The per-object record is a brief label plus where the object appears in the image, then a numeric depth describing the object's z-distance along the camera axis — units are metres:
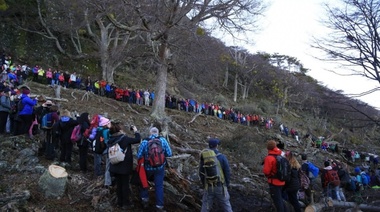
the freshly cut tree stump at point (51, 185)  5.91
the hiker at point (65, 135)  7.27
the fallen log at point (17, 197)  5.38
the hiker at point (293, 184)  6.18
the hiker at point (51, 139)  7.50
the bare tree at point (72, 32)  23.45
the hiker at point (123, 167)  5.66
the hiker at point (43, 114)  7.55
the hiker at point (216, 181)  5.36
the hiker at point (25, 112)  8.26
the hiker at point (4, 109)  8.77
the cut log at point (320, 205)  6.23
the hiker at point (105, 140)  6.10
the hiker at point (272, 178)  5.70
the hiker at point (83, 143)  7.04
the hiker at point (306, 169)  8.47
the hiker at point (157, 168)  5.69
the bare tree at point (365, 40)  7.24
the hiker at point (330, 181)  9.27
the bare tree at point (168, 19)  12.98
